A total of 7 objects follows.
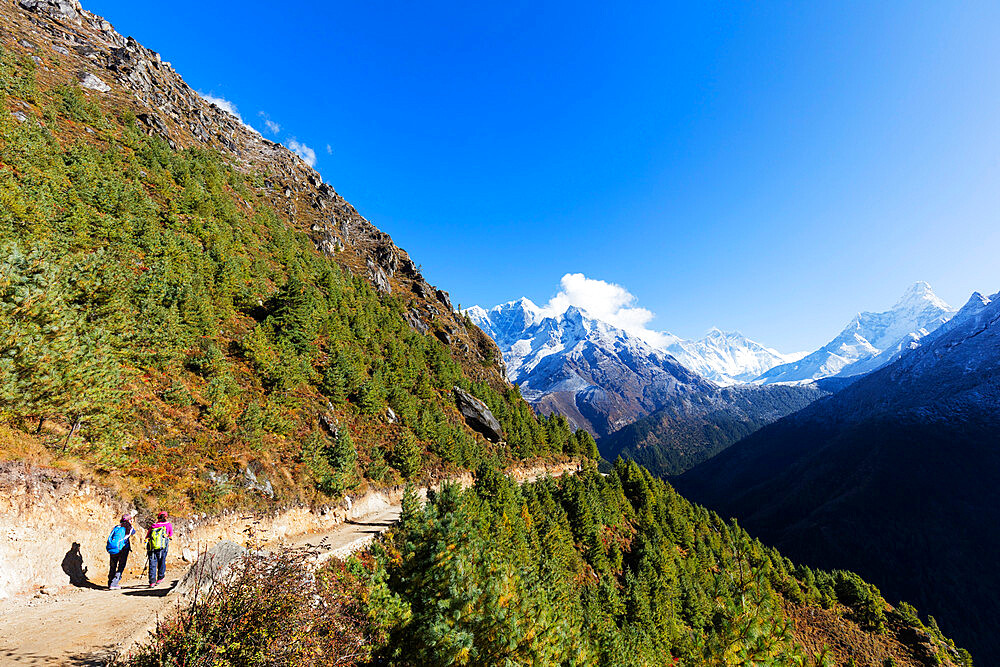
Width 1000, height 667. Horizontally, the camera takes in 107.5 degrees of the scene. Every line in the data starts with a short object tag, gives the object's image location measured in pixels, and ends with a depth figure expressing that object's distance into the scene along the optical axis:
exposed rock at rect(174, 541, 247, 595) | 8.30
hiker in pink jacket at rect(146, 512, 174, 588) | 12.31
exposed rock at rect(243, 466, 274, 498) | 18.61
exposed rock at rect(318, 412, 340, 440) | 26.50
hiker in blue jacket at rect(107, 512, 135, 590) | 11.92
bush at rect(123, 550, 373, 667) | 5.93
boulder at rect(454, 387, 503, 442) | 51.50
